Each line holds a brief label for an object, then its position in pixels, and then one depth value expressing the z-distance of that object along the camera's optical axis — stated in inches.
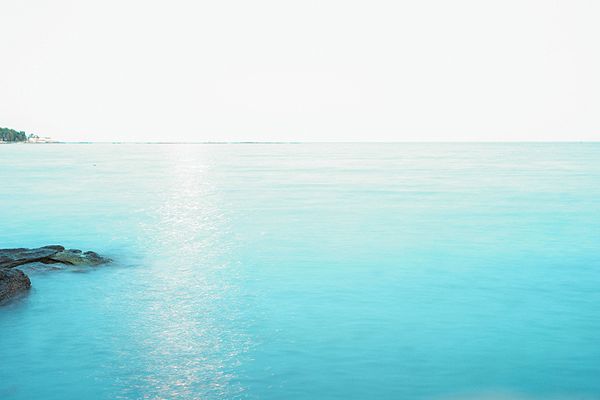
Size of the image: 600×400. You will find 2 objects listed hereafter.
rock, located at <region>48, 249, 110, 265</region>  641.6
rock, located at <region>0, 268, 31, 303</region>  497.3
